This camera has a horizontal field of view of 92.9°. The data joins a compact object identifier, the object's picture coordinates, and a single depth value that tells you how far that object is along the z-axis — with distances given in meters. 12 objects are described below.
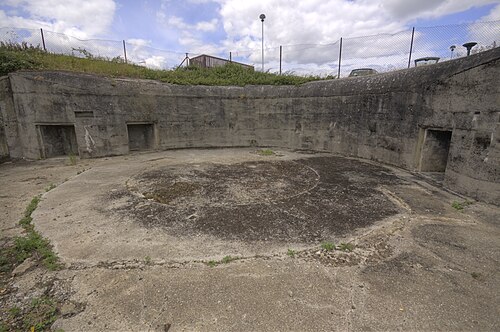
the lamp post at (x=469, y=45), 6.55
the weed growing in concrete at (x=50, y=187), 5.78
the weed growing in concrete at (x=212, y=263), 3.02
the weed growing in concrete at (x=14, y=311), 2.32
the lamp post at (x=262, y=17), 12.64
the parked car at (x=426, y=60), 8.17
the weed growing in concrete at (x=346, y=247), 3.35
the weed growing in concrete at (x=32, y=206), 4.51
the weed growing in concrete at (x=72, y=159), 8.28
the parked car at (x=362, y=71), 10.96
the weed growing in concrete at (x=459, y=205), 4.67
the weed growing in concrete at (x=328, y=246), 3.35
